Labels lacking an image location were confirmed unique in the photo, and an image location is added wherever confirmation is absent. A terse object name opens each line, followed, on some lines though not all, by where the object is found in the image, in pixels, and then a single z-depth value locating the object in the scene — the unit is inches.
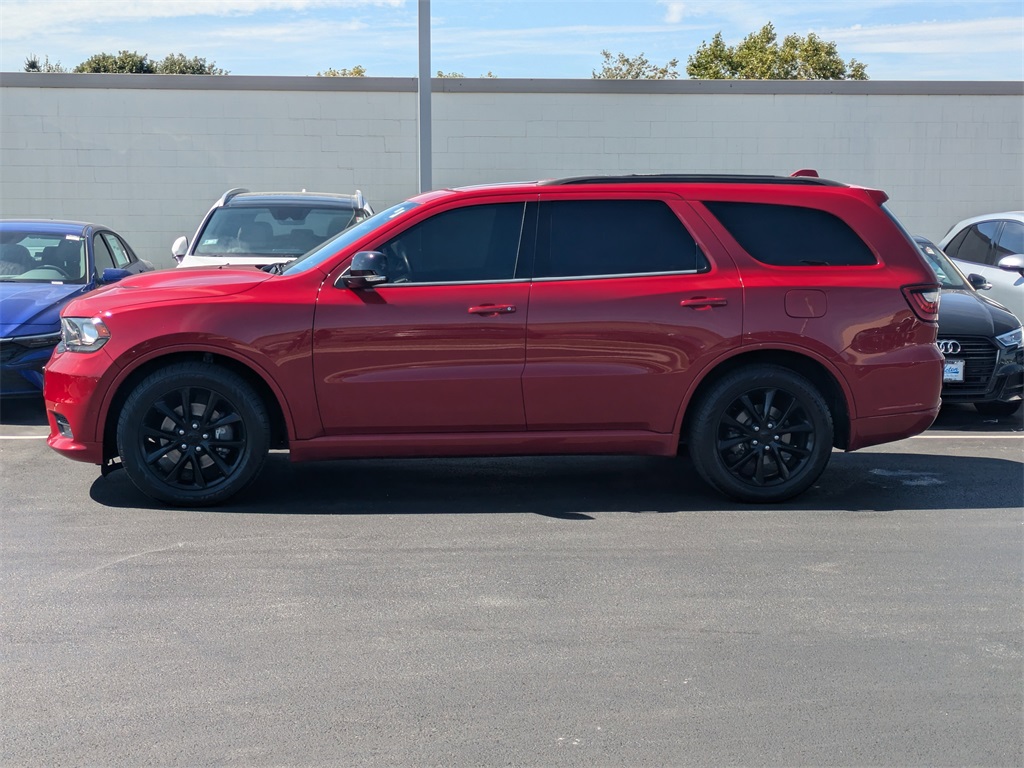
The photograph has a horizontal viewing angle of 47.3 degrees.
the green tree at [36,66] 1863.9
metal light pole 546.0
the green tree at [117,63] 2028.8
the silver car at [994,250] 450.0
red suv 250.2
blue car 352.8
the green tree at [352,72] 2438.0
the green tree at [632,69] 1963.6
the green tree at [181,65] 2273.6
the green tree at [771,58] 1856.5
